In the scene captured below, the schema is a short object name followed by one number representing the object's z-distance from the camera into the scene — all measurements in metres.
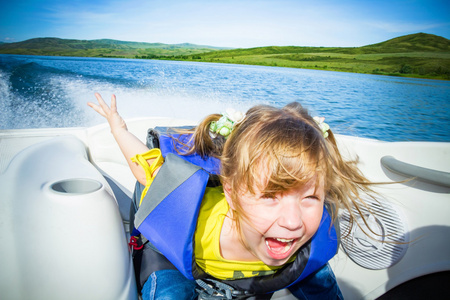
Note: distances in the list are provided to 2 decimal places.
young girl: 0.69
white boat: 0.63
